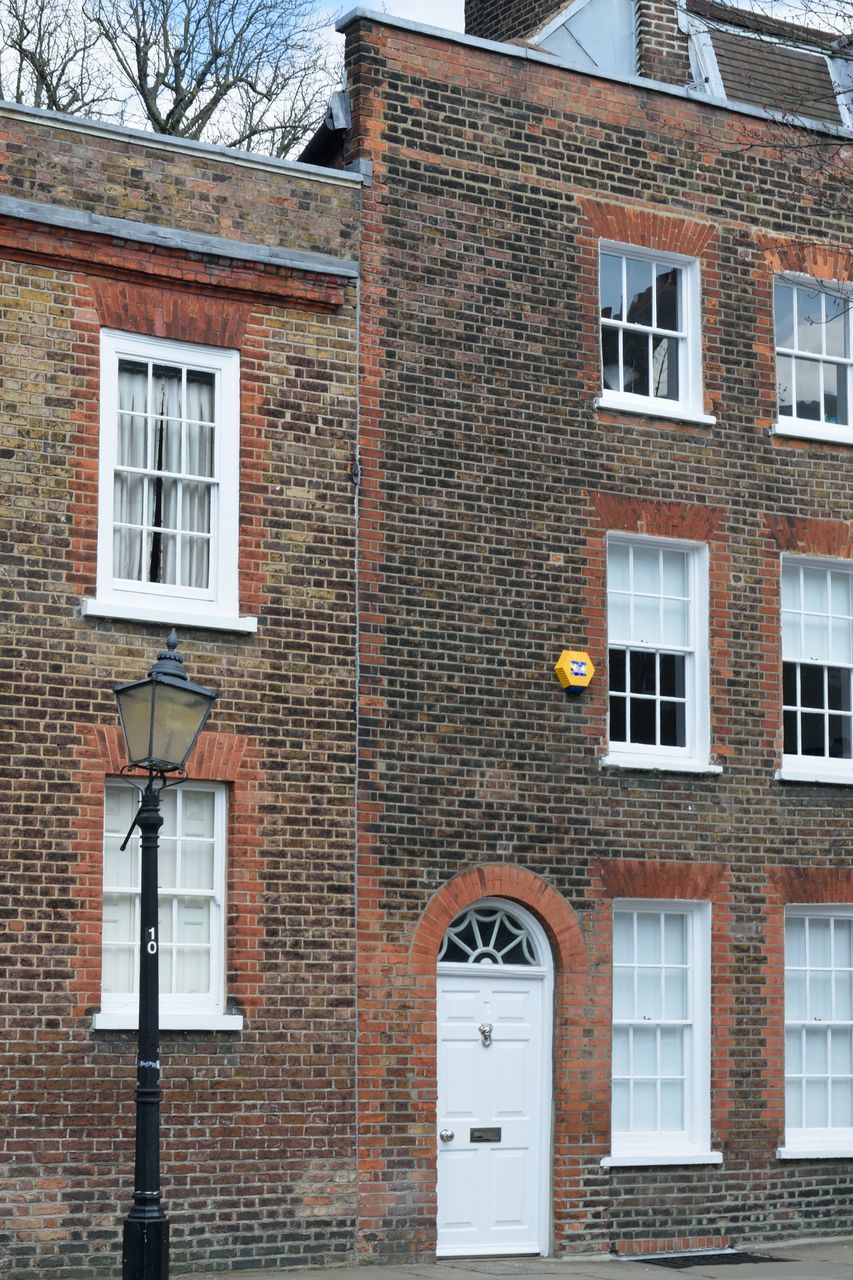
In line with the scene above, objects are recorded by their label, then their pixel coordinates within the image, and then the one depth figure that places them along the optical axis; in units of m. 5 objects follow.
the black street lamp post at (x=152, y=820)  11.88
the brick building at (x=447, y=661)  15.93
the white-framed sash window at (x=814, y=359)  20.08
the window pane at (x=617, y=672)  18.66
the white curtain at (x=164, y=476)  16.48
